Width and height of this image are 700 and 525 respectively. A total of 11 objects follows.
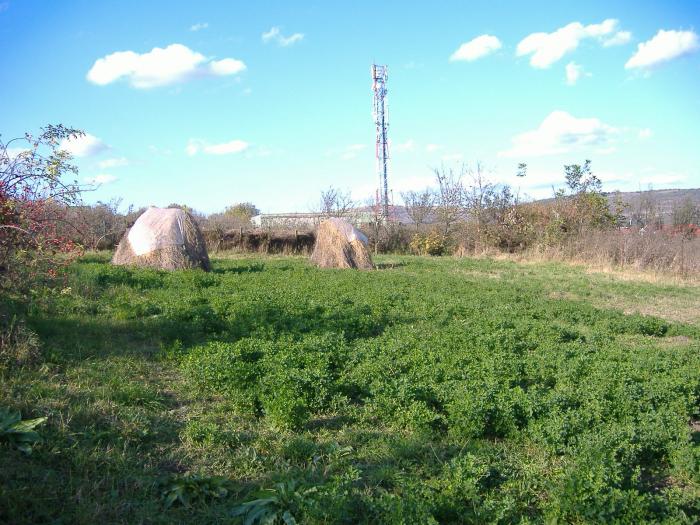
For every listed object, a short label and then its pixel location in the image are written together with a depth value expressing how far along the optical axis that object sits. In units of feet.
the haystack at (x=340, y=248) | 57.47
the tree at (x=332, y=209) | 99.09
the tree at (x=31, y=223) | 18.62
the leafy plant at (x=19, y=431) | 13.16
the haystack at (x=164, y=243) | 49.11
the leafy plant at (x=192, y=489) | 11.99
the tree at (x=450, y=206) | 89.10
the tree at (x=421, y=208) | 95.50
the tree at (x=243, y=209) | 140.09
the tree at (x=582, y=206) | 74.84
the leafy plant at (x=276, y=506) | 11.14
